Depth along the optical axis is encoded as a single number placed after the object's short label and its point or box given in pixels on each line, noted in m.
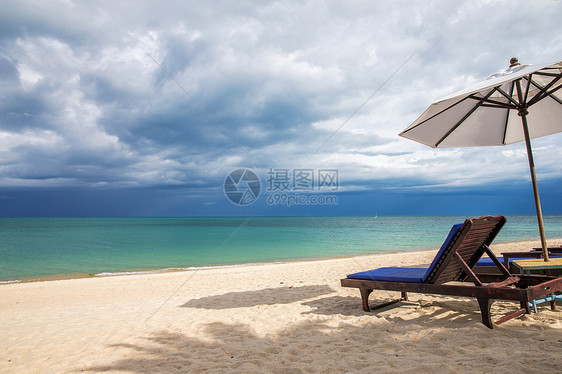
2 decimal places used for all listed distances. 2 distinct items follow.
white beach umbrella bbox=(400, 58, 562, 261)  4.81
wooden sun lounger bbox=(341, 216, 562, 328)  3.35
